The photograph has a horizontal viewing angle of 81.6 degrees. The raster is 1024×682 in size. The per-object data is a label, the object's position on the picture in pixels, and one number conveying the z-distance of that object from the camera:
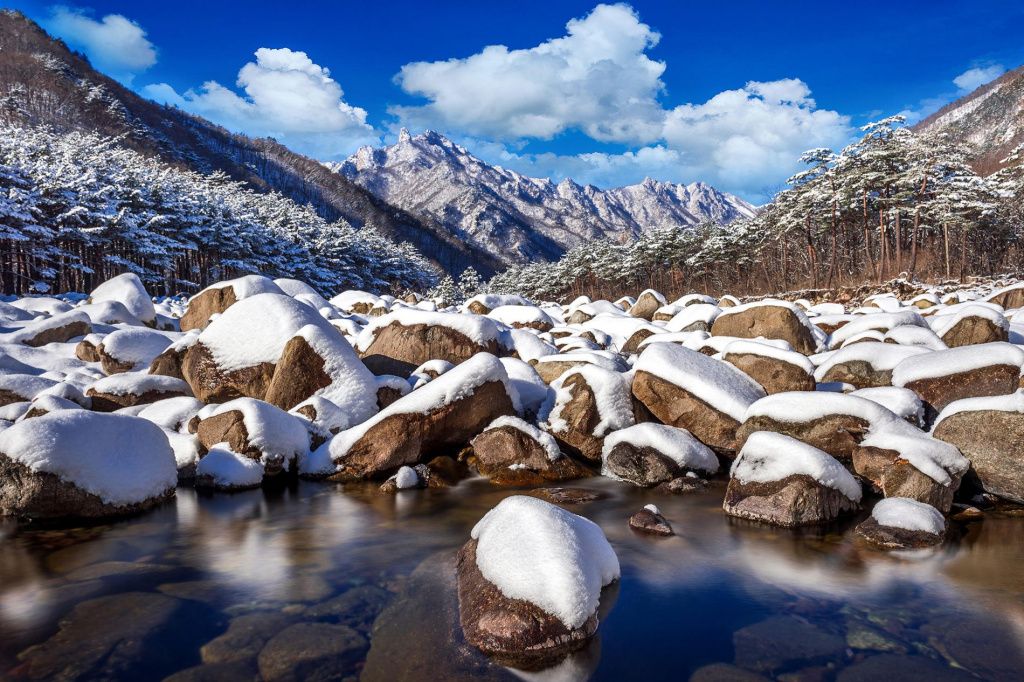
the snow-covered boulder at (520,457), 9.85
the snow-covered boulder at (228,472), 9.45
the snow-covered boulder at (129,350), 14.03
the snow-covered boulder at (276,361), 11.06
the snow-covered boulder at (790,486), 7.52
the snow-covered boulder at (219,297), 16.73
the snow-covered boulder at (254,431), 9.52
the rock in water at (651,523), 7.56
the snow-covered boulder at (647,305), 27.27
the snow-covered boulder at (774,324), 16.27
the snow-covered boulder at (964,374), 9.43
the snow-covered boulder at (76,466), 7.47
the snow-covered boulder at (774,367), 11.30
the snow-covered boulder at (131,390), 11.48
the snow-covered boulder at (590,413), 10.57
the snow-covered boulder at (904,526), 6.84
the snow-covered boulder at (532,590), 4.56
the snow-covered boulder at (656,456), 9.61
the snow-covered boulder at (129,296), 21.33
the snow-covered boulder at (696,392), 10.05
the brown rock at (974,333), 13.48
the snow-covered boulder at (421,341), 13.80
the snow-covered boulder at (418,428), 9.81
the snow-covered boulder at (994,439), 7.77
